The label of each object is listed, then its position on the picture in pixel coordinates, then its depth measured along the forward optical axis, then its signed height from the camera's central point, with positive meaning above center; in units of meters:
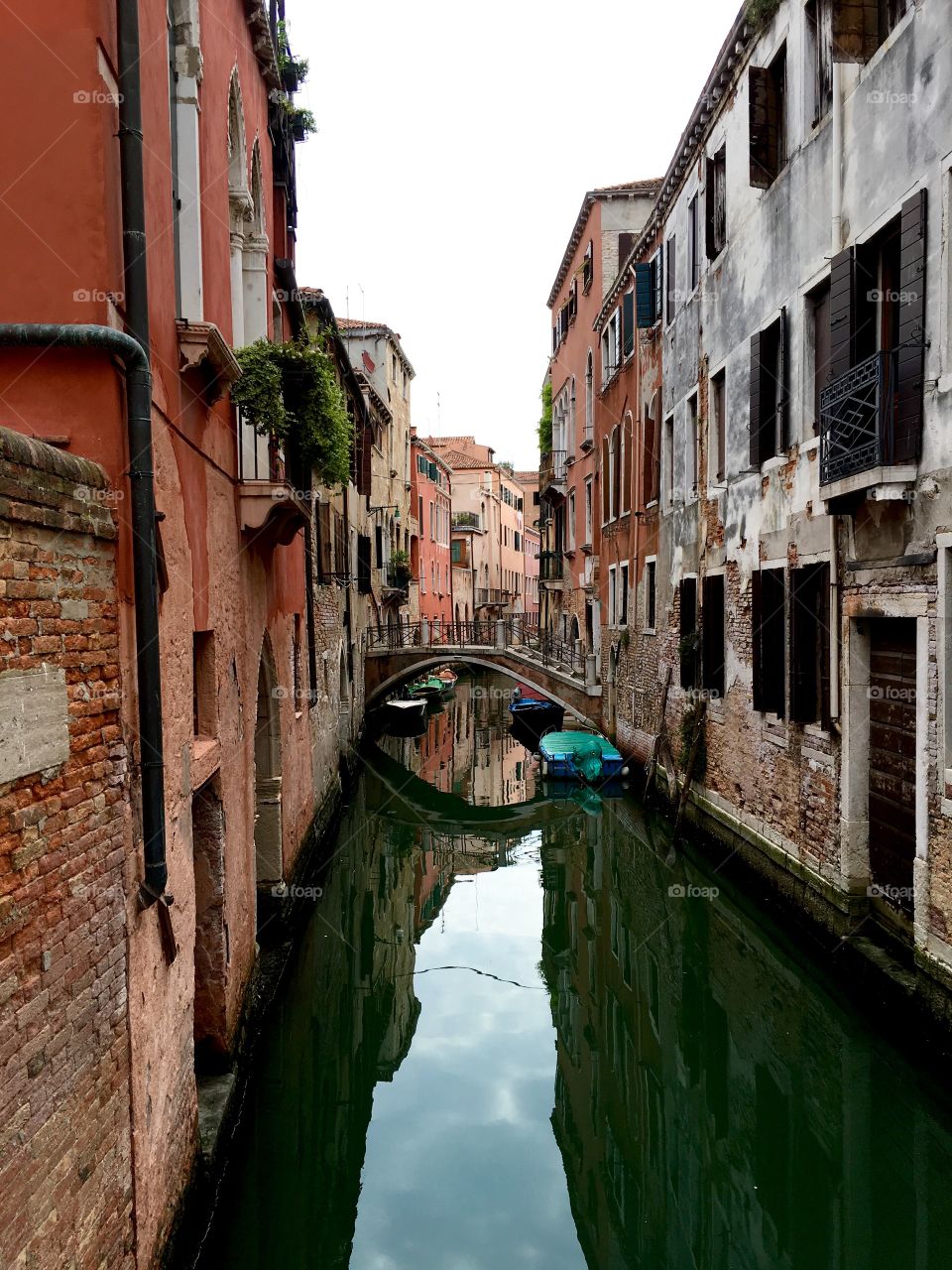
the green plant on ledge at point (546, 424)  27.58 +4.81
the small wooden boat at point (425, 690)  28.03 -2.62
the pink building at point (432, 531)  32.91 +2.41
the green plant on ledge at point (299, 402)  6.33 +1.35
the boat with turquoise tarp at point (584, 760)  16.31 -2.71
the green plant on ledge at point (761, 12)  8.99 +5.28
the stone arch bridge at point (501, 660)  18.81 -1.28
